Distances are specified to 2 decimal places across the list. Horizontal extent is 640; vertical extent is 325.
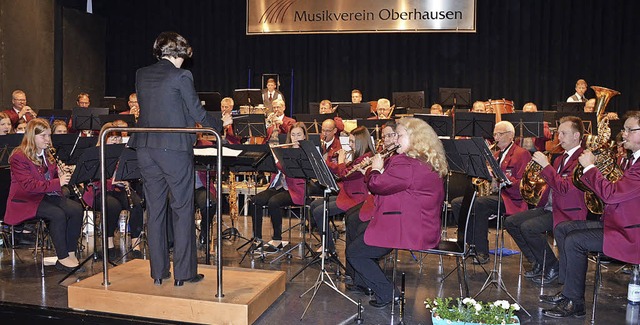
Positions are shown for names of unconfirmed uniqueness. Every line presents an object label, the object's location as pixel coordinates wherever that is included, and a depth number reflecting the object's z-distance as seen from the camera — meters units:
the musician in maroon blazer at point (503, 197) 6.22
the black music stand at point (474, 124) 7.66
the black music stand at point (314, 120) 8.64
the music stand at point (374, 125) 7.67
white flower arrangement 3.78
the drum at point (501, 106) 10.28
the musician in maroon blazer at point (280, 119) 9.87
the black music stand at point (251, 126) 8.35
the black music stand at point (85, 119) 8.42
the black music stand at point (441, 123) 7.54
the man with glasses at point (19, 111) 9.22
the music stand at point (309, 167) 4.92
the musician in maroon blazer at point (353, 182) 6.06
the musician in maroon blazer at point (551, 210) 5.29
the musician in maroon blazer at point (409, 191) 4.47
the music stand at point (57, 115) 9.27
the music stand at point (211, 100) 11.58
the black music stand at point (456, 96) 11.13
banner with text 12.92
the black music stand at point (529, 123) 7.44
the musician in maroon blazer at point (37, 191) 5.68
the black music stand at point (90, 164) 5.32
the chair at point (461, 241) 4.69
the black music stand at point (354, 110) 9.62
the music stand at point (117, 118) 7.88
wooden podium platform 4.12
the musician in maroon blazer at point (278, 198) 6.72
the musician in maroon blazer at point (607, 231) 4.37
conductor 4.11
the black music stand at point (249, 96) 11.48
